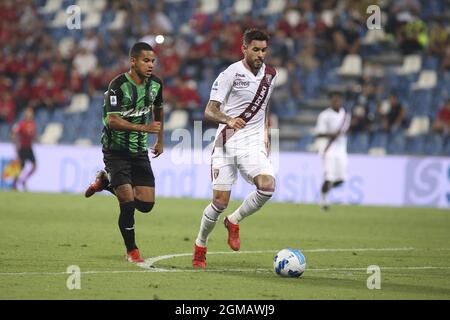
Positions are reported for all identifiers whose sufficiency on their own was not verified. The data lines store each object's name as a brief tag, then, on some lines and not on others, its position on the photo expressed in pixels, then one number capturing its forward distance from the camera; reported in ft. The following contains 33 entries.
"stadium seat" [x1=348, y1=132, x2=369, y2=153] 80.43
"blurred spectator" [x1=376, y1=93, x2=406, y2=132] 80.18
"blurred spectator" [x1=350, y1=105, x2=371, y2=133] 81.30
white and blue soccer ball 32.24
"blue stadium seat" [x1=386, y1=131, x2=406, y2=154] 78.54
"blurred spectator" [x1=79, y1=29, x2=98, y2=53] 98.10
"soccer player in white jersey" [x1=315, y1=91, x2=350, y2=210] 71.41
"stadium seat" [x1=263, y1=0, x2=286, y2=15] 94.93
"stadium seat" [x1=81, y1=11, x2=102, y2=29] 104.06
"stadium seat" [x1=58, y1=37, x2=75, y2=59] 99.71
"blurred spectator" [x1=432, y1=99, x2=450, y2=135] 77.25
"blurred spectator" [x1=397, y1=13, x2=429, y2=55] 86.17
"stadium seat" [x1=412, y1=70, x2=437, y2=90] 83.15
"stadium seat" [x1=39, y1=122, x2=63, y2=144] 91.81
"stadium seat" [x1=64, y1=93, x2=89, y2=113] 94.48
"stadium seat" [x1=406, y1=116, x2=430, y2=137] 79.82
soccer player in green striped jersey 35.17
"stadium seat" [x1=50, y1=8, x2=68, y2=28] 105.09
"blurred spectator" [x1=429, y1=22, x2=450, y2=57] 84.53
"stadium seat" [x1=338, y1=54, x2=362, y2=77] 87.76
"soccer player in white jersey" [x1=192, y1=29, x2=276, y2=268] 34.47
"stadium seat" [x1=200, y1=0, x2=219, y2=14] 99.08
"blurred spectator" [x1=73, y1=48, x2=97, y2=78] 96.53
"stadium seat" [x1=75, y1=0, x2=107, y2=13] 105.29
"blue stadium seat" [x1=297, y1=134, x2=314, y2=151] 83.15
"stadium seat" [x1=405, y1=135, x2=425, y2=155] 77.51
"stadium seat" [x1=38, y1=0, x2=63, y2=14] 108.06
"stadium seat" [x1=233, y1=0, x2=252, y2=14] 96.68
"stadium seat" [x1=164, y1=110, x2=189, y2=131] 86.79
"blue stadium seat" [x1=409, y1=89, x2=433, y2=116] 81.56
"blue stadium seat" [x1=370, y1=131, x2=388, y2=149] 80.02
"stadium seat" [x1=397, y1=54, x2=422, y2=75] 85.97
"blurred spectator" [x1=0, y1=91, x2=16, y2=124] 95.71
